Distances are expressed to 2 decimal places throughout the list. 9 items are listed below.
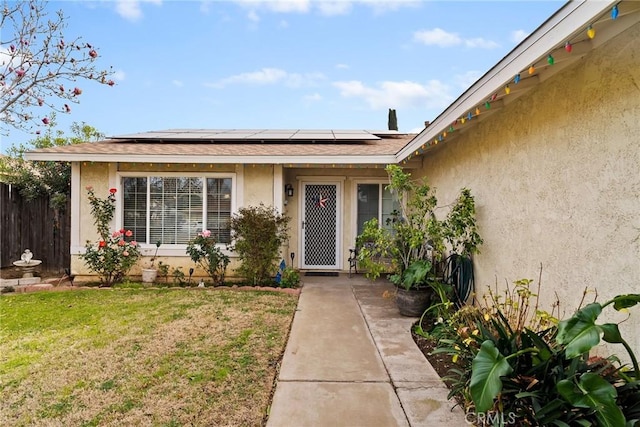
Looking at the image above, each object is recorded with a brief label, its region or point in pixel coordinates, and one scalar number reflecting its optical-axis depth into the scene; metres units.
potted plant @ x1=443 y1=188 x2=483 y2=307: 4.98
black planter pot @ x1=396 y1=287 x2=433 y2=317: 5.31
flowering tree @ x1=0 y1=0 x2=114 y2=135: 2.81
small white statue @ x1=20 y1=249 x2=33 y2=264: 7.51
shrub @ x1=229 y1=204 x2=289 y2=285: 7.23
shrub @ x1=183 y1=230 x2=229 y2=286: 7.35
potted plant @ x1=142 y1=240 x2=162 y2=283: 7.55
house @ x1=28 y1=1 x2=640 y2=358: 2.52
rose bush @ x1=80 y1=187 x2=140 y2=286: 7.28
